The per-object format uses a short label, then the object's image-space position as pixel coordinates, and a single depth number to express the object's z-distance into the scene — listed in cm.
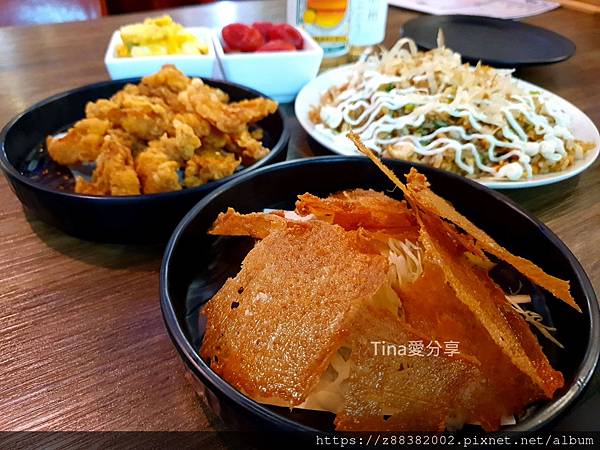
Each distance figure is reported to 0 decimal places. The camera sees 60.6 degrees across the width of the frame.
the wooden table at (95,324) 20
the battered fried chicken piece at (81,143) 31
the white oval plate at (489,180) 32
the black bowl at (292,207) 16
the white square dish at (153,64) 41
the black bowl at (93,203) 26
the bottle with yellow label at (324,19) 49
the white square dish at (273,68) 42
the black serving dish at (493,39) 50
